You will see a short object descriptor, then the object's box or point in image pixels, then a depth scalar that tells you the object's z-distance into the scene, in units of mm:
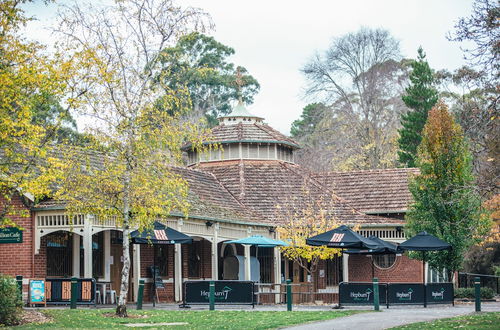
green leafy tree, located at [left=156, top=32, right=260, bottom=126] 73250
